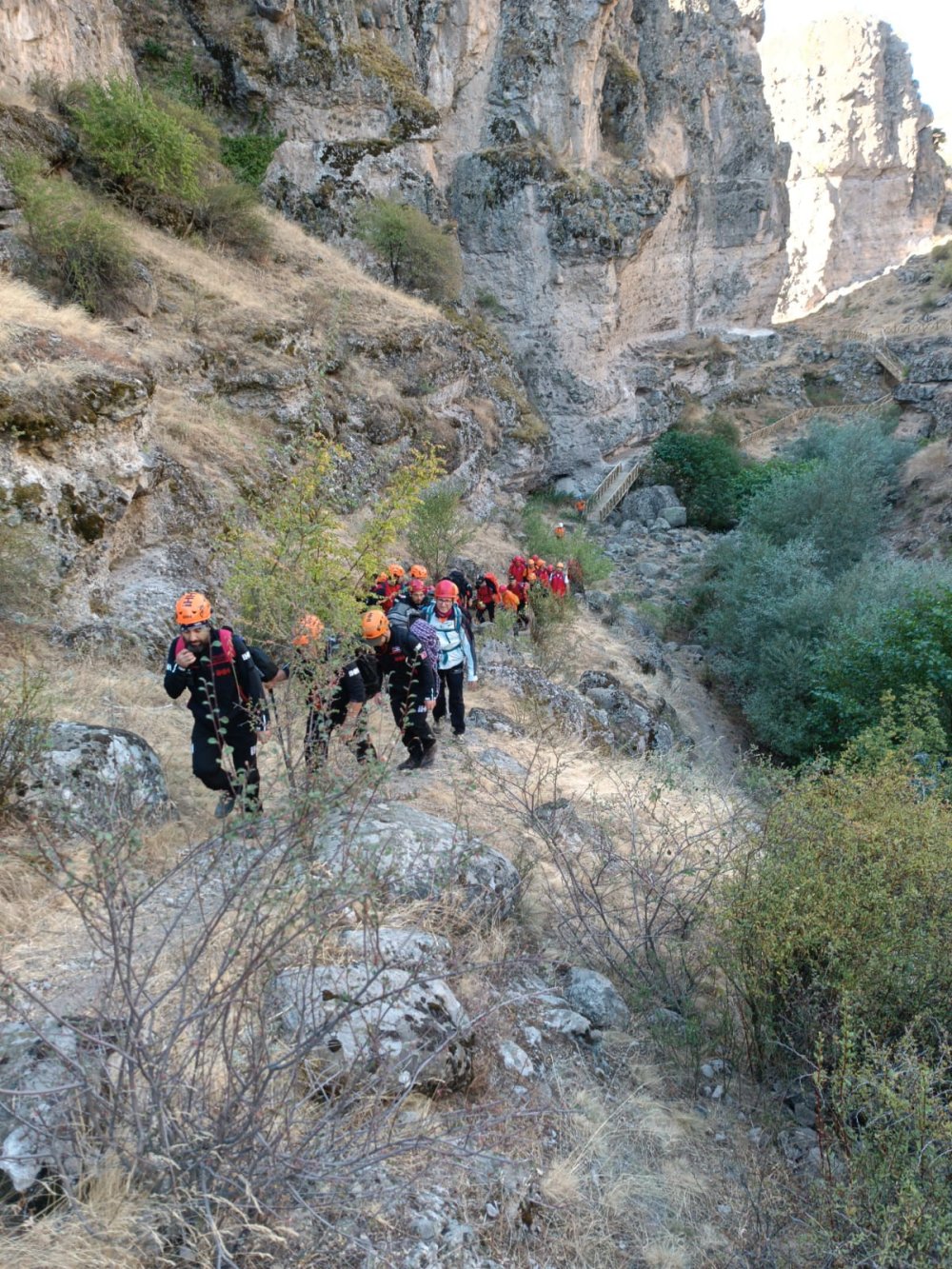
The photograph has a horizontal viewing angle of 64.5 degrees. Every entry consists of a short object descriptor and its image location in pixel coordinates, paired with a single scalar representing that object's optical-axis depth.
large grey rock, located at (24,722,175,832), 3.93
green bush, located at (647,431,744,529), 24.70
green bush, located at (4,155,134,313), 10.22
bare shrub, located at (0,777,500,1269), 2.08
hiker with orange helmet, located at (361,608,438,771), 5.41
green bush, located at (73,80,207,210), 12.74
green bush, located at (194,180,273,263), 14.58
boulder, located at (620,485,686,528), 24.45
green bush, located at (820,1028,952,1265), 2.27
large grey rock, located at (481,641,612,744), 9.10
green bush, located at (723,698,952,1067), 3.15
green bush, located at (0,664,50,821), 4.00
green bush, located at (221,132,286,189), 17.39
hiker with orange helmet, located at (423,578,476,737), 6.16
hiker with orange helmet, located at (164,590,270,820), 4.30
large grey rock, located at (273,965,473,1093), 2.62
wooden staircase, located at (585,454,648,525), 24.83
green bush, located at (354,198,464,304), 19.23
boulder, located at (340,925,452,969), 3.16
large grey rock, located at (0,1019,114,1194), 2.07
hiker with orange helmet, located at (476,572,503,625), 11.60
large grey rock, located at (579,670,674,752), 9.95
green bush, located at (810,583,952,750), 9.79
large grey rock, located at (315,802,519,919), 3.80
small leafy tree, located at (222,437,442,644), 5.92
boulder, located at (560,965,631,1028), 3.79
